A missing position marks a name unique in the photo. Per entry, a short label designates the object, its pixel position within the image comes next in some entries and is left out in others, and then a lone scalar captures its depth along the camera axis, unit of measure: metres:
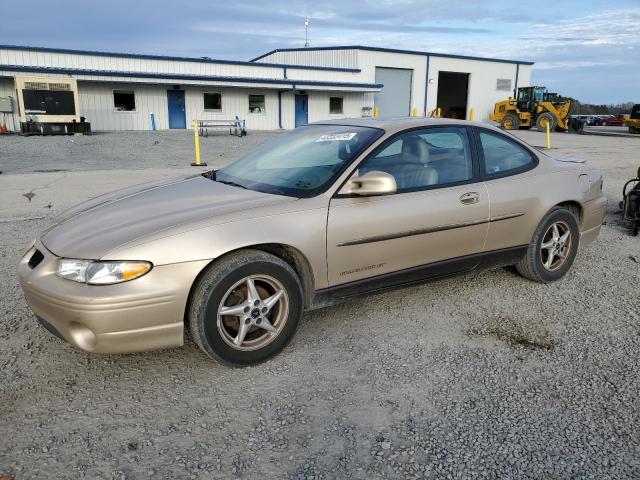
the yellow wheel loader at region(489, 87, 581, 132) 33.03
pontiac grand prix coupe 2.87
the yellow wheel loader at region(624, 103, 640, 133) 32.69
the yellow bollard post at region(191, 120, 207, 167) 14.73
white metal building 27.75
